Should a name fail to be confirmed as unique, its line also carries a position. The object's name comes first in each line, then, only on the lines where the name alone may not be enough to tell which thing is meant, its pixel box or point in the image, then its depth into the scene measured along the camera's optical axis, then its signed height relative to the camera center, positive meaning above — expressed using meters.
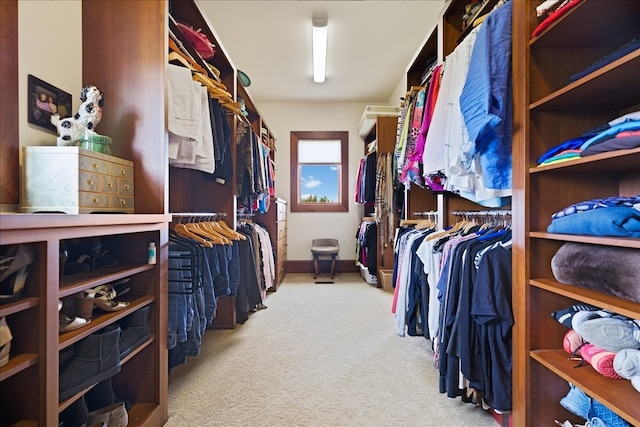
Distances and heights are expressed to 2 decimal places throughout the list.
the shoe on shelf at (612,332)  1.01 -0.38
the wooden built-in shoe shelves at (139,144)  1.45 +0.33
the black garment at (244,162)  2.84 +0.47
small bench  4.90 -0.54
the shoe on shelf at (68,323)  1.04 -0.37
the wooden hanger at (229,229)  2.55 -0.12
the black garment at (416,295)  2.03 -0.53
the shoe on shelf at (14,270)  0.85 -0.16
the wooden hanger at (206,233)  2.15 -0.14
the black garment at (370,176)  4.36 +0.52
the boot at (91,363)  1.03 -0.53
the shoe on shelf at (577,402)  1.13 -0.69
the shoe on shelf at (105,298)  1.20 -0.33
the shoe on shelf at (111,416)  1.21 -0.78
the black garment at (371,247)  4.39 -0.46
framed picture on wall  1.33 +0.49
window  5.41 +0.74
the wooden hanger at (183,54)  1.79 +0.95
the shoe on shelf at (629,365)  0.95 -0.46
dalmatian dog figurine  1.31 +0.40
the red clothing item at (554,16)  1.05 +0.69
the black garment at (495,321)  1.32 -0.45
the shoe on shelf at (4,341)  0.81 -0.33
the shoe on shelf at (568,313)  1.17 -0.37
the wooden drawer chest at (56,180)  1.15 +0.12
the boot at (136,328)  1.36 -0.51
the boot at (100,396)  1.32 -0.77
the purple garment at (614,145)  0.89 +0.21
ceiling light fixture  3.11 +1.86
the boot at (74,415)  1.16 -0.75
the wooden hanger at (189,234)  1.99 -0.13
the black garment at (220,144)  2.17 +0.50
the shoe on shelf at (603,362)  1.04 -0.49
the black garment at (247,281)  2.72 -0.59
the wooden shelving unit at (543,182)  1.23 +0.13
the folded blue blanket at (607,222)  0.93 -0.02
